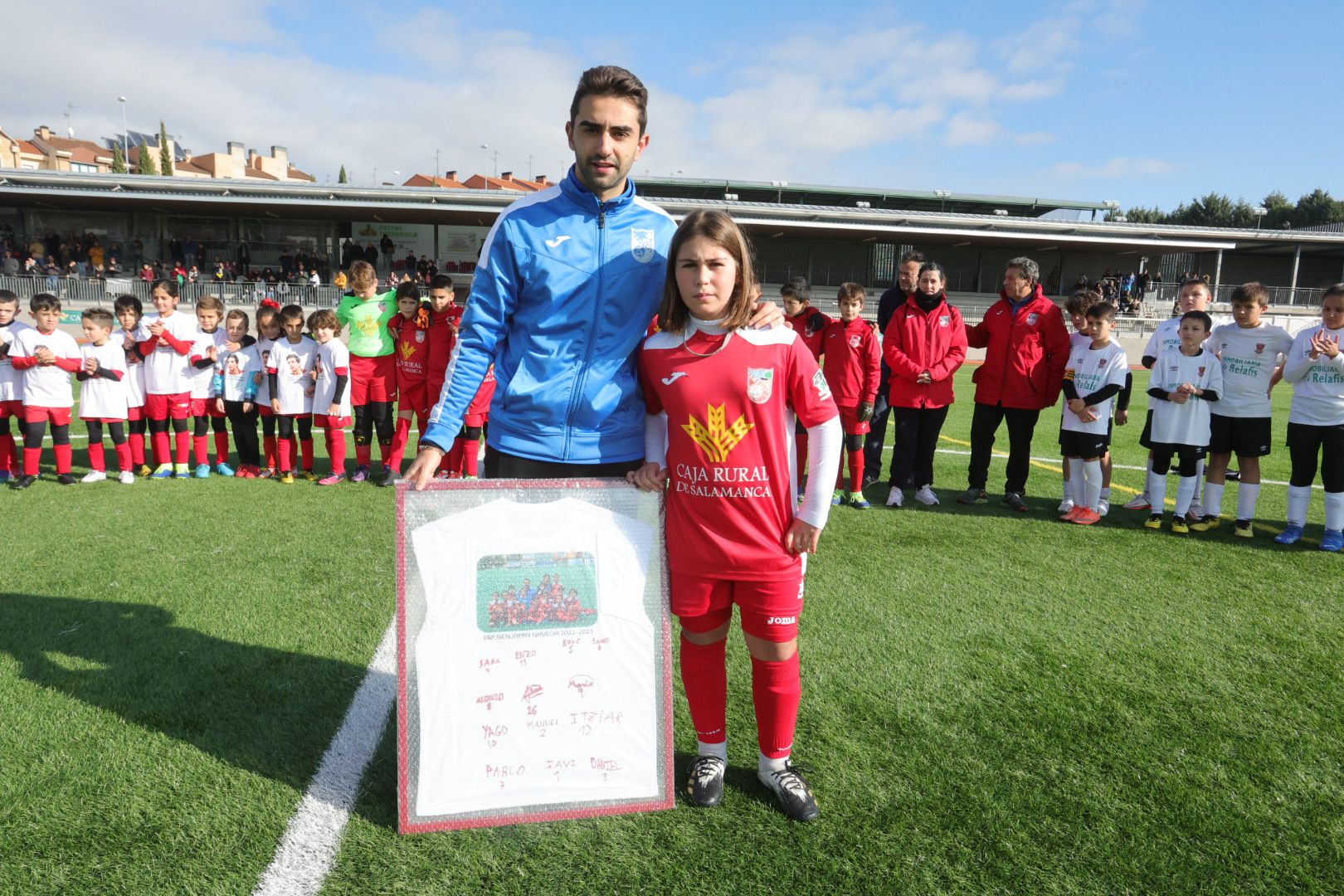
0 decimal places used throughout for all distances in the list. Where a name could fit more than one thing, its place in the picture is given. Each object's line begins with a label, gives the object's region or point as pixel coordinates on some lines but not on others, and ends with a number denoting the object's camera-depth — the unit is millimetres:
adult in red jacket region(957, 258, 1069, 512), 6254
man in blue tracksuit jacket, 2299
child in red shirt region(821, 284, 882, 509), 6387
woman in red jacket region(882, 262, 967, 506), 6465
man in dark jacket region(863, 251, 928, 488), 6875
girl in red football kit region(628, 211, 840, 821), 2246
